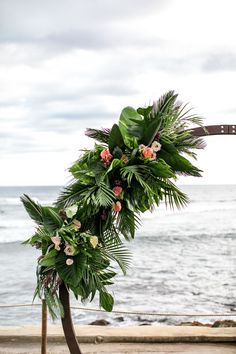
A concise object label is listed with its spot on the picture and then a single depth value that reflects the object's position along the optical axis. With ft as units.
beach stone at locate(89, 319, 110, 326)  23.48
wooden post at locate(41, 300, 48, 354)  12.46
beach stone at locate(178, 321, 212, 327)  22.39
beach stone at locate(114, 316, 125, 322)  26.61
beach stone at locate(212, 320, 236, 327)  21.54
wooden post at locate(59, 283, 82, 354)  9.73
